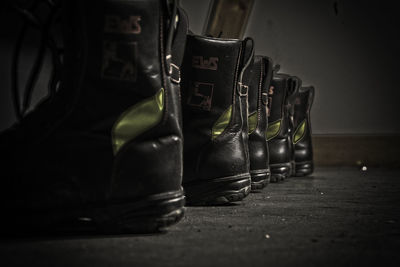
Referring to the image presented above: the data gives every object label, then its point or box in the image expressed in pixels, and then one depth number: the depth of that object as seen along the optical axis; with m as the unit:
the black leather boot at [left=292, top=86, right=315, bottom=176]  3.57
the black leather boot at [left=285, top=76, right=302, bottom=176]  3.19
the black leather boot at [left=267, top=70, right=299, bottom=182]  2.79
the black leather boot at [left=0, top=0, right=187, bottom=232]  0.98
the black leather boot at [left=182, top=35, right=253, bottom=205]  1.56
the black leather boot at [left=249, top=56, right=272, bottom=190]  2.13
